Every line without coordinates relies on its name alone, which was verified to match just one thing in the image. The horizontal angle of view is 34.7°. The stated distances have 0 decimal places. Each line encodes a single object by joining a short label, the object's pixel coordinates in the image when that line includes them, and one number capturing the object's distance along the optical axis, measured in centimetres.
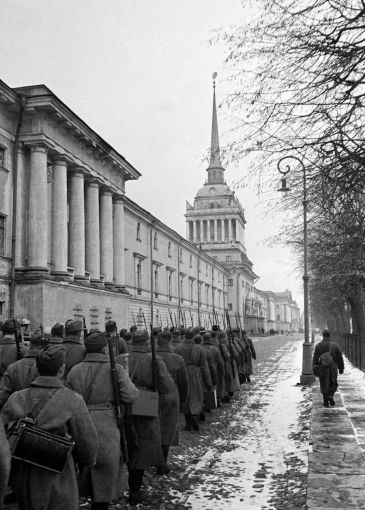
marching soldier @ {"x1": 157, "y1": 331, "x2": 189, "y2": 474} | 826
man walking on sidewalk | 1328
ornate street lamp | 1895
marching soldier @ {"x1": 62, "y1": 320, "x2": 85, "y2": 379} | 840
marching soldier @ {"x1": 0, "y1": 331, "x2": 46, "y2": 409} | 562
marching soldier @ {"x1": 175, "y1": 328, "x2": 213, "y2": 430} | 1177
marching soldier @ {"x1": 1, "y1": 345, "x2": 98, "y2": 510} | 422
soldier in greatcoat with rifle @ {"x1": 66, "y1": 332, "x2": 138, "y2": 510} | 557
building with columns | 2545
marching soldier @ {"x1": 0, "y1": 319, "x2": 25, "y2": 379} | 888
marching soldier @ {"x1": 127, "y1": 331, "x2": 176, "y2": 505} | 693
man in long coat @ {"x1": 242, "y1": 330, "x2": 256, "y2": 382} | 1928
